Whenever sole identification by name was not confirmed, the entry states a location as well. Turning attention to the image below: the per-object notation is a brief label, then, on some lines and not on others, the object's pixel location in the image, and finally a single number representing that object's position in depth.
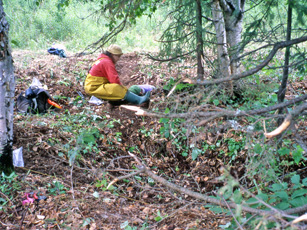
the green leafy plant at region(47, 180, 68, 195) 3.66
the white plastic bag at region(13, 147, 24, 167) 3.91
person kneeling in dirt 5.98
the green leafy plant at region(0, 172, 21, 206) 3.43
